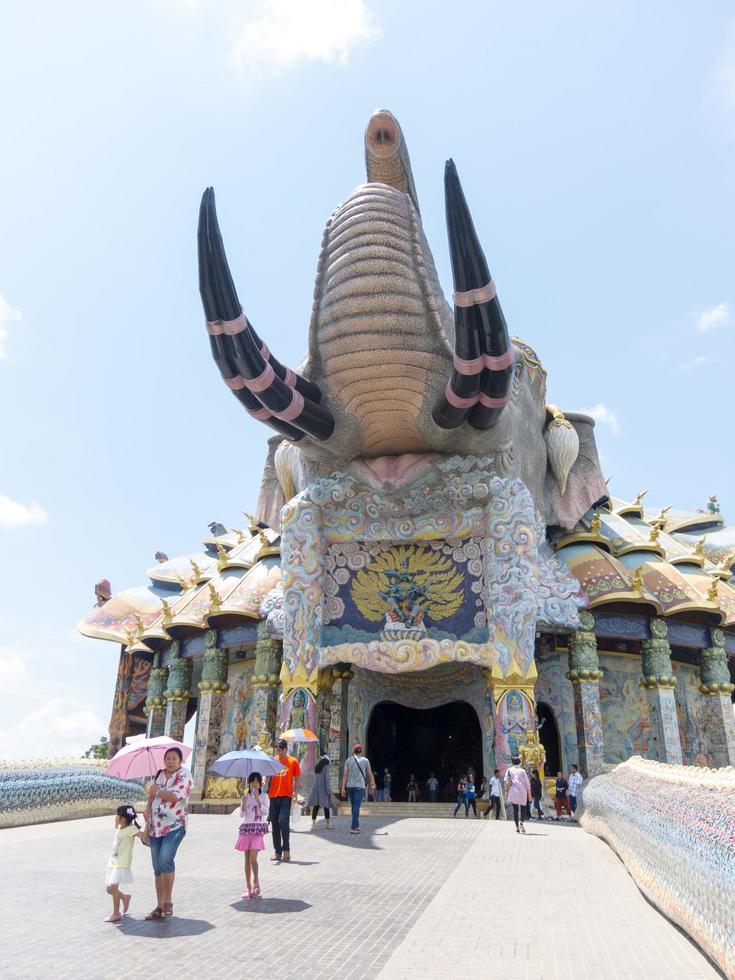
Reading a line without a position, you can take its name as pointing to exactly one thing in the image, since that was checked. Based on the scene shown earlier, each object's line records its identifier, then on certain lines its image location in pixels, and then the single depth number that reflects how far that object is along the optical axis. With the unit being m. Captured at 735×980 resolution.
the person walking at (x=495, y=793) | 14.34
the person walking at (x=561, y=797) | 15.66
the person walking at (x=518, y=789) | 11.37
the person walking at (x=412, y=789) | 20.38
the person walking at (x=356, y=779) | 10.75
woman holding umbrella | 5.35
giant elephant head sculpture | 11.96
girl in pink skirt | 6.09
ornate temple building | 12.80
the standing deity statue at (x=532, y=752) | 14.46
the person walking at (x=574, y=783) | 15.23
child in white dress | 5.25
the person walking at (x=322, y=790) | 11.06
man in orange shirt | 8.01
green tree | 38.46
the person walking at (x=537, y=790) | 14.41
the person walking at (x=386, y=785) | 19.05
